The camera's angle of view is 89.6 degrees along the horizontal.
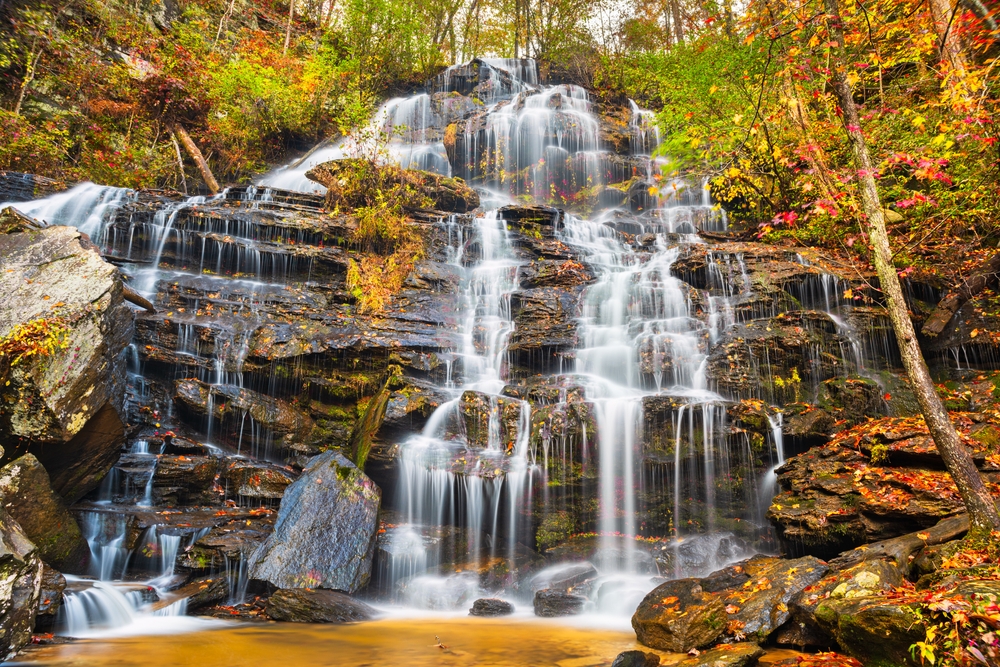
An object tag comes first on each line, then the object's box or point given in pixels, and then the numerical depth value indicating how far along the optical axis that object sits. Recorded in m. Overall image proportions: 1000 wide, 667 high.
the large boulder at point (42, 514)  5.98
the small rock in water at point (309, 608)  5.93
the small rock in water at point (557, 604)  6.46
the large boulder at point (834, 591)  4.14
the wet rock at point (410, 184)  14.95
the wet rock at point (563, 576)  7.19
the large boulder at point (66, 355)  6.50
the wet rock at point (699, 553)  7.31
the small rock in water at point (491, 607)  6.61
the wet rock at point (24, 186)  12.62
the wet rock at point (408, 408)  8.76
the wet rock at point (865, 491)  5.63
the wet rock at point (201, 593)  6.09
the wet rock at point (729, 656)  3.94
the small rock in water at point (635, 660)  4.30
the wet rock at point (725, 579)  5.69
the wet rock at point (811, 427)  7.82
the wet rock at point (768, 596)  4.49
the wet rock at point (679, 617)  4.62
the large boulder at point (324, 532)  6.58
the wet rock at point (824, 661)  3.66
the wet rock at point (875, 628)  3.19
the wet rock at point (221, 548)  6.74
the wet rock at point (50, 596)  5.16
